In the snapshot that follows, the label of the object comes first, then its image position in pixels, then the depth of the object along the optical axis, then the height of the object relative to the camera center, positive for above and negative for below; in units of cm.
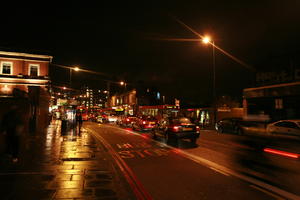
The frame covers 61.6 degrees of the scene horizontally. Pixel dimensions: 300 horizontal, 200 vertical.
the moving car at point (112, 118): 4798 -109
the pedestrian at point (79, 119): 2352 -64
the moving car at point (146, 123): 2442 -102
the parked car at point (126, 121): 3263 -113
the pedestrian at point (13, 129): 873 -58
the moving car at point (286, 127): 1403 -85
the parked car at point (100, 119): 5042 -132
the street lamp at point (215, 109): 2813 +36
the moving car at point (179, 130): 1474 -102
